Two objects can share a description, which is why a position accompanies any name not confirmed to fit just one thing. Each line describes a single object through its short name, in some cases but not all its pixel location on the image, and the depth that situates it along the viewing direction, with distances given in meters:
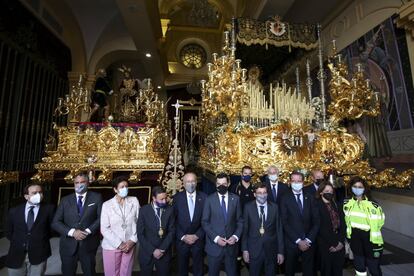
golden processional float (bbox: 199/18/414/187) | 5.00
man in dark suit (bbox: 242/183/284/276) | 2.76
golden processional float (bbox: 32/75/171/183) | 5.02
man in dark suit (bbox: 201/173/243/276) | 2.74
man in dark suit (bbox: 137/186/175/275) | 2.65
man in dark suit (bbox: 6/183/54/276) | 2.56
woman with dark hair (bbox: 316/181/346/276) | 2.85
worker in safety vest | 2.75
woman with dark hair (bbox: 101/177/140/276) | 2.63
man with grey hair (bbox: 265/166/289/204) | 3.49
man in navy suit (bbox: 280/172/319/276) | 2.89
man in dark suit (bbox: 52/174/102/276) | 2.69
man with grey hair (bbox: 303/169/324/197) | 3.62
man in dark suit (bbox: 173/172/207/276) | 2.88
